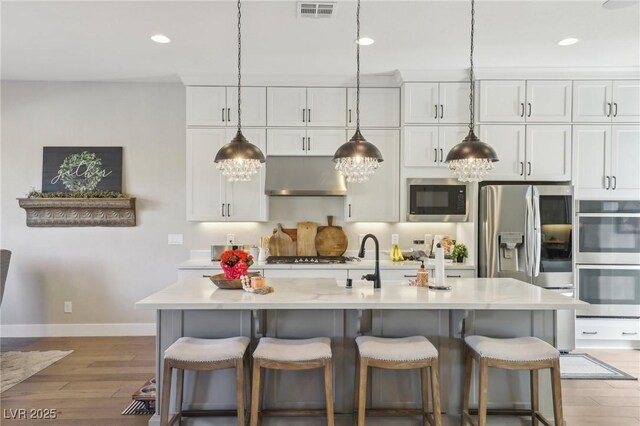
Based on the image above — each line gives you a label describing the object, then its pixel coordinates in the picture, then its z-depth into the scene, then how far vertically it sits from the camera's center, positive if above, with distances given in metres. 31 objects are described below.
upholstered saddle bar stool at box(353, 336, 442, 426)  2.21 -0.78
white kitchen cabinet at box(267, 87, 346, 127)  4.50 +1.24
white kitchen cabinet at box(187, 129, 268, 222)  4.46 +0.32
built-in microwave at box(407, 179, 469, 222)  4.34 +0.20
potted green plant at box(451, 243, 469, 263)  4.35 -0.38
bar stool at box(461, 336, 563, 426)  2.24 -0.78
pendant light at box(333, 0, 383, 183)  2.57 +0.39
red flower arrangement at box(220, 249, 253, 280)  2.69 -0.33
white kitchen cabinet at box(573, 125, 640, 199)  4.21 +0.62
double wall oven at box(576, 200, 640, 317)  4.20 -0.38
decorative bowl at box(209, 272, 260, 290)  2.69 -0.45
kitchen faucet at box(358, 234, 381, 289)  2.72 -0.41
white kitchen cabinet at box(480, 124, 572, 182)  4.23 +0.73
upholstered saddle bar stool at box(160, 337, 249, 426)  2.19 -0.79
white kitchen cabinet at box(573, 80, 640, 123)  4.22 +1.26
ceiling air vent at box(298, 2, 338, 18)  2.92 +1.54
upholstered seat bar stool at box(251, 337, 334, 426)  2.20 -0.79
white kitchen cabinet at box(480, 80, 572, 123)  4.24 +1.25
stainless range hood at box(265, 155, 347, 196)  4.44 +0.44
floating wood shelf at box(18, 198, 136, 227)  4.61 +0.04
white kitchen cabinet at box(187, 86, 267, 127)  4.45 +1.23
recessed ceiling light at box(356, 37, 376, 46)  3.51 +1.56
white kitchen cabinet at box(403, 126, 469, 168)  4.37 +0.82
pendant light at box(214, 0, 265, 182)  2.56 +0.37
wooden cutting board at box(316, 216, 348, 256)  4.76 -0.29
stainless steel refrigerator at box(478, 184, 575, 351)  3.99 -0.18
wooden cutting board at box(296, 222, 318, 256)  4.77 -0.29
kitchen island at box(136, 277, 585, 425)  2.56 -0.74
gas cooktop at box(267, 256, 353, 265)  4.35 -0.47
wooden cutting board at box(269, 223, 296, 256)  4.77 -0.32
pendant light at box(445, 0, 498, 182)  2.53 +0.39
